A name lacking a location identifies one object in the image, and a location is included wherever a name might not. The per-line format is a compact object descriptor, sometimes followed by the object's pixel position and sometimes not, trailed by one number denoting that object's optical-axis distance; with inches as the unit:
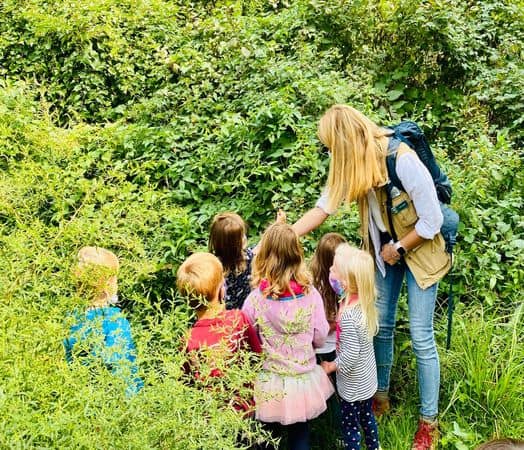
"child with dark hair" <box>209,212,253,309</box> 130.3
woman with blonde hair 113.9
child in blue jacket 86.1
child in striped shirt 119.2
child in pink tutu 115.2
